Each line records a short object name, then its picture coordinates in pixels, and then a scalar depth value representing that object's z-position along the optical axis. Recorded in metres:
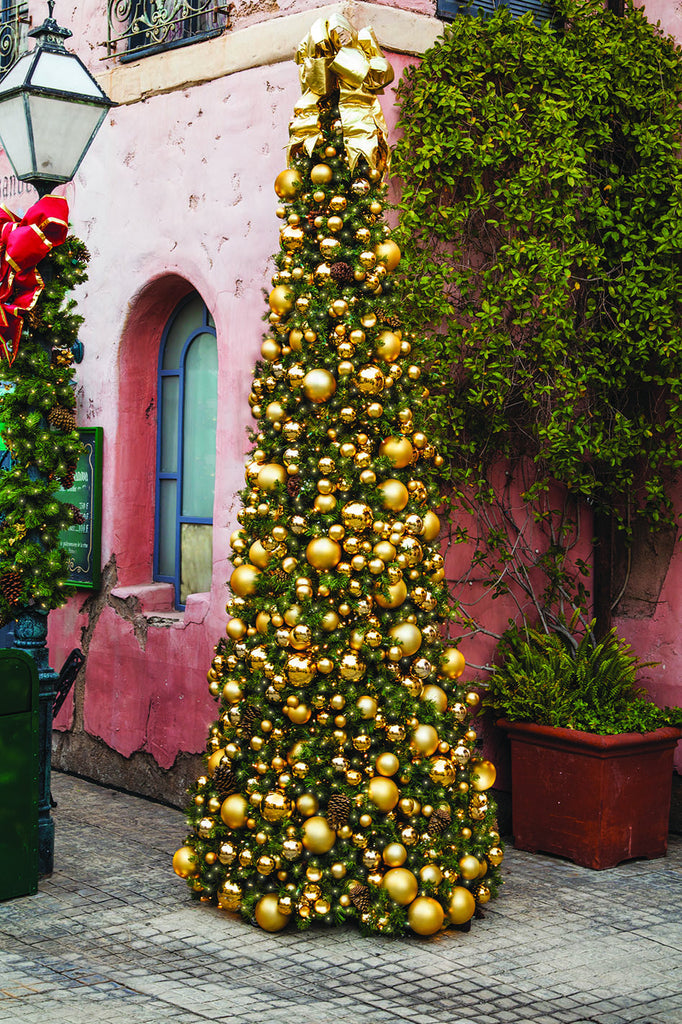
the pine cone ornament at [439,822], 5.40
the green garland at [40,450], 6.09
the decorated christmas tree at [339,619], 5.30
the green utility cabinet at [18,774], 5.61
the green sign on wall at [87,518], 8.15
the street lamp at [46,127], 5.82
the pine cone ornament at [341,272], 5.52
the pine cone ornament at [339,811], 5.29
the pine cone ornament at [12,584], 6.10
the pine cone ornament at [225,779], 5.56
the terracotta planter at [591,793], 6.36
